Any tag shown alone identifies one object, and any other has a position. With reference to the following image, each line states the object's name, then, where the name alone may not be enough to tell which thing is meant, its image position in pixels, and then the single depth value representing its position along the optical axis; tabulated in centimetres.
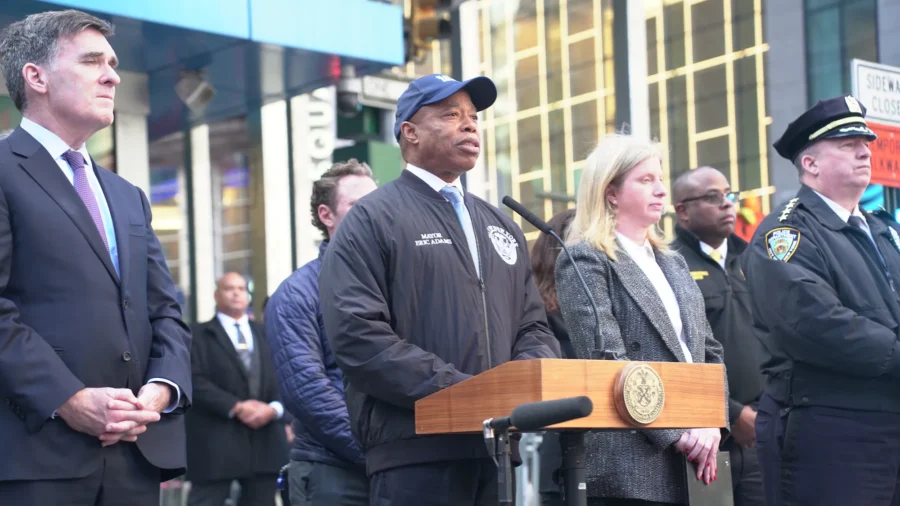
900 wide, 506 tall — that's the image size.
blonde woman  433
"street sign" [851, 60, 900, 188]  697
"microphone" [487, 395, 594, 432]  285
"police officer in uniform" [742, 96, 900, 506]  481
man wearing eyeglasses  557
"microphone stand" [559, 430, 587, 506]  345
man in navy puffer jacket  494
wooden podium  326
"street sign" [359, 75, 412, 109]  1188
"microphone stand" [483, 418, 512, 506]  312
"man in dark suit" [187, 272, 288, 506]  848
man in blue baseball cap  374
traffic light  1025
